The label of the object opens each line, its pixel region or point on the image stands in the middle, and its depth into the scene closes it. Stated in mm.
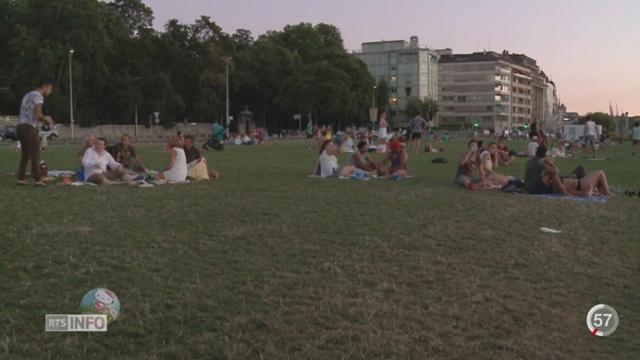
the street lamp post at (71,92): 65519
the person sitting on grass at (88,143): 14844
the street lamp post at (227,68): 75125
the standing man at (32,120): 12594
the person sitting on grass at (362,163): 17062
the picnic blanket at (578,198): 12336
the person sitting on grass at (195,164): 15578
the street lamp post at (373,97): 104025
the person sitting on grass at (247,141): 46594
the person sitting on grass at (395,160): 16969
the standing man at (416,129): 32719
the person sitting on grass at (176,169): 14711
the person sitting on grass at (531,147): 24262
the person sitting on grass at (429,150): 32994
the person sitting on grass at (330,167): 16609
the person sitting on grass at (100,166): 14031
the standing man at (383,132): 45906
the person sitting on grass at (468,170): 14453
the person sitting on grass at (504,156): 22586
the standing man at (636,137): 32125
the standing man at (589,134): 30078
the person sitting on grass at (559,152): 29281
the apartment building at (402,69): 151000
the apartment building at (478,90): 167000
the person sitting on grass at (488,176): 14562
